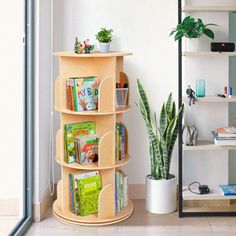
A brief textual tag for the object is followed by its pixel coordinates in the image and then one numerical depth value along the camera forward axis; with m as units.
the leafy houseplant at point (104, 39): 3.13
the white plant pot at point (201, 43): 3.35
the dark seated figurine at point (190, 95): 3.13
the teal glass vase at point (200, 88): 3.25
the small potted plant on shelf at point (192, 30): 3.08
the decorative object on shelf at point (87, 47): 3.10
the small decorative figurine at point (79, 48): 3.09
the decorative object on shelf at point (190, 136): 3.21
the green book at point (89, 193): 3.14
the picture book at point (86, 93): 3.06
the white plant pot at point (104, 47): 3.13
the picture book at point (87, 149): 3.13
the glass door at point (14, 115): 3.04
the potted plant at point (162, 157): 3.28
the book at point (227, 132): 3.14
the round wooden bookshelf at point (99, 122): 3.03
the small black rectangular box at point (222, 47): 3.16
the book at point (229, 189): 3.22
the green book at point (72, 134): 3.12
